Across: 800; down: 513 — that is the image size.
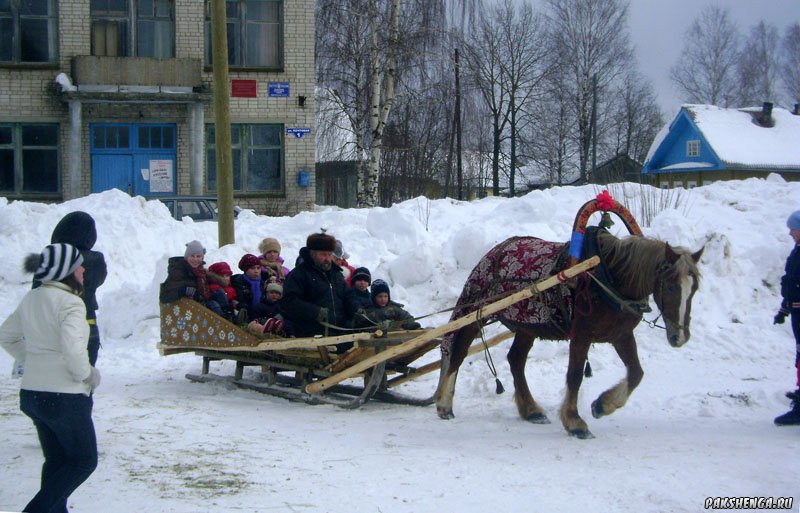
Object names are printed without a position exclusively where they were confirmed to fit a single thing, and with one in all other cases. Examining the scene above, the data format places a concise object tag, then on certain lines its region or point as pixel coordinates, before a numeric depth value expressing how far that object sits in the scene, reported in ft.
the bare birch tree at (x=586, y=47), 146.30
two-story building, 81.71
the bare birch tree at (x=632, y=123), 170.71
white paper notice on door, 84.12
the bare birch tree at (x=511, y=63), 145.48
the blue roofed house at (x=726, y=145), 128.98
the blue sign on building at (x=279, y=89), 83.92
